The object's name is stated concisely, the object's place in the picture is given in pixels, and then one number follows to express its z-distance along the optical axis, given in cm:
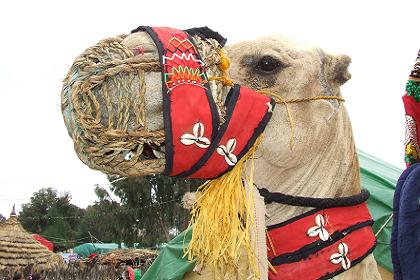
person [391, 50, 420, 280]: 215
